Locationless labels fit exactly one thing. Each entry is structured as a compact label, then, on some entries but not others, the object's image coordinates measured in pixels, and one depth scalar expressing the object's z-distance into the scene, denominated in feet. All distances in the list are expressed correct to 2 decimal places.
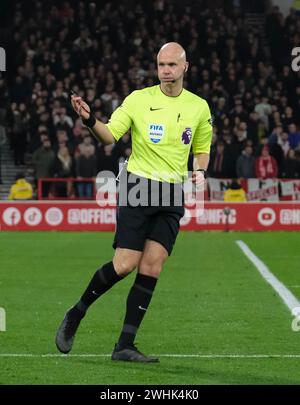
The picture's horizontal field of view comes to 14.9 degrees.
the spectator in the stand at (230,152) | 92.73
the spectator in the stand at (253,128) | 95.66
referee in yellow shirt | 28.22
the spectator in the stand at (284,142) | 94.12
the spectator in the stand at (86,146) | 91.71
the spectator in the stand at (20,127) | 97.96
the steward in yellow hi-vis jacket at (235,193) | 91.09
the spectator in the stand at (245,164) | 91.86
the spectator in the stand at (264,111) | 98.58
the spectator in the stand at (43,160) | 93.40
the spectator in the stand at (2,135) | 99.86
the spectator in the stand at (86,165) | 92.17
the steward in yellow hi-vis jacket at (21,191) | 92.48
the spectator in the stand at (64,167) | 92.99
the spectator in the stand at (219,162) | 92.02
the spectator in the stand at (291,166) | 92.63
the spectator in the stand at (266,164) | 91.86
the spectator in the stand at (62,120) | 96.07
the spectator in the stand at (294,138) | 94.79
